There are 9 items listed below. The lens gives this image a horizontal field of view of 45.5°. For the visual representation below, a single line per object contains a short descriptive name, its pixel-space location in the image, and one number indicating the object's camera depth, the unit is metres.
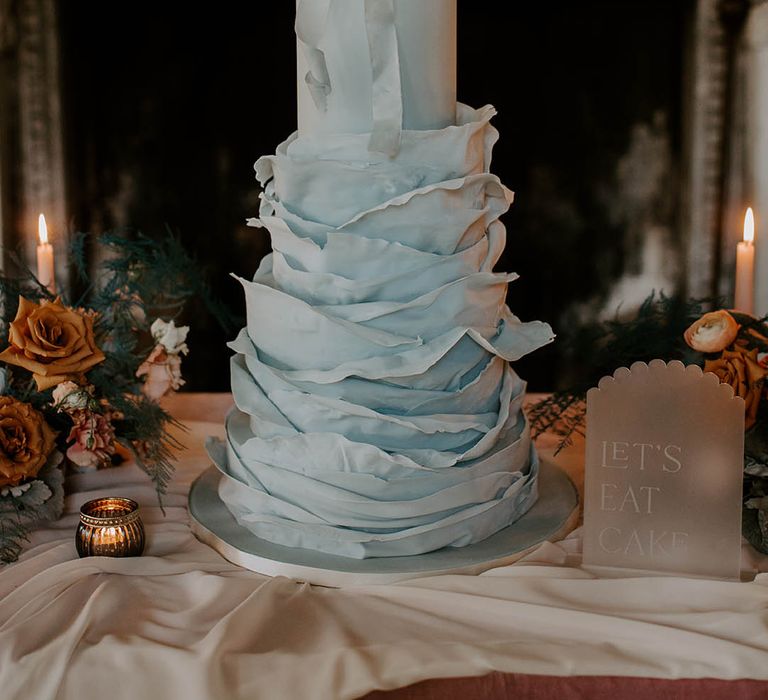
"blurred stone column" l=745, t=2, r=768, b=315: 2.07
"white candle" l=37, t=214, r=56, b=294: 1.26
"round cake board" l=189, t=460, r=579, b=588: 0.86
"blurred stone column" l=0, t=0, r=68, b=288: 2.07
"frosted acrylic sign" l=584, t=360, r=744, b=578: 0.85
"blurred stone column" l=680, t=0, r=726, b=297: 2.09
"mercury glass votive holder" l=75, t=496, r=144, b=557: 0.89
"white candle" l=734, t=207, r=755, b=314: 1.27
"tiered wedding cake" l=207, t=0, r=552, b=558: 0.88
